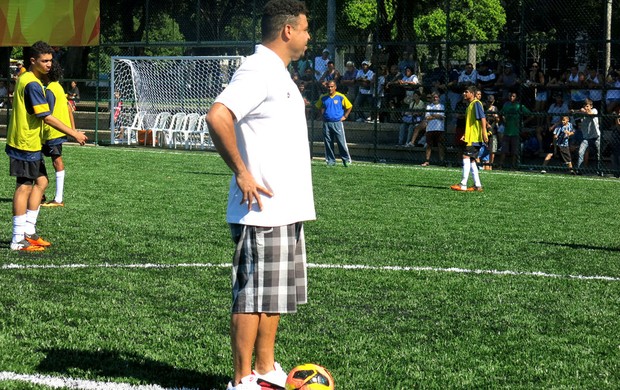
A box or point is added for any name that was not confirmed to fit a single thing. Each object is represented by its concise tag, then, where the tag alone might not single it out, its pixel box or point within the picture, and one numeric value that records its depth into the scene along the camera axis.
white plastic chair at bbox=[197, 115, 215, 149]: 30.52
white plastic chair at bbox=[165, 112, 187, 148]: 31.25
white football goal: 31.42
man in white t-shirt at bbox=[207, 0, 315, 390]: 4.62
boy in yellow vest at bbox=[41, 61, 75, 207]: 14.28
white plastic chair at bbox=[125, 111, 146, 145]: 32.03
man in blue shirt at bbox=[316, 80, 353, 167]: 24.41
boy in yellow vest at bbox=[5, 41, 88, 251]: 9.68
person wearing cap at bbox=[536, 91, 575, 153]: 24.31
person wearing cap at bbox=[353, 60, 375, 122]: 27.75
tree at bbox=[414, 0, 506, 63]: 26.70
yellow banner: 32.47
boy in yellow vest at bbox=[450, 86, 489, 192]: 18.62
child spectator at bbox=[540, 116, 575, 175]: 24.02
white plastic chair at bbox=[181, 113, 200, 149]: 30.69
